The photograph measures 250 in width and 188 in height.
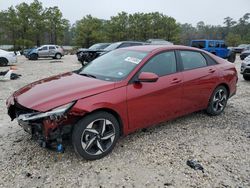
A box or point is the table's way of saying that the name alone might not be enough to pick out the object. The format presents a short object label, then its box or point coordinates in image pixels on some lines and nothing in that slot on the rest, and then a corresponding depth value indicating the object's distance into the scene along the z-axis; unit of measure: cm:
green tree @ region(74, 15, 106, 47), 3438
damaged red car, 232
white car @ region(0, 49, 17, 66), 1191
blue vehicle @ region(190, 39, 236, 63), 1438
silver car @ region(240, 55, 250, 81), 723
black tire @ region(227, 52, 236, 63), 1512
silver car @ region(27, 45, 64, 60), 1738
